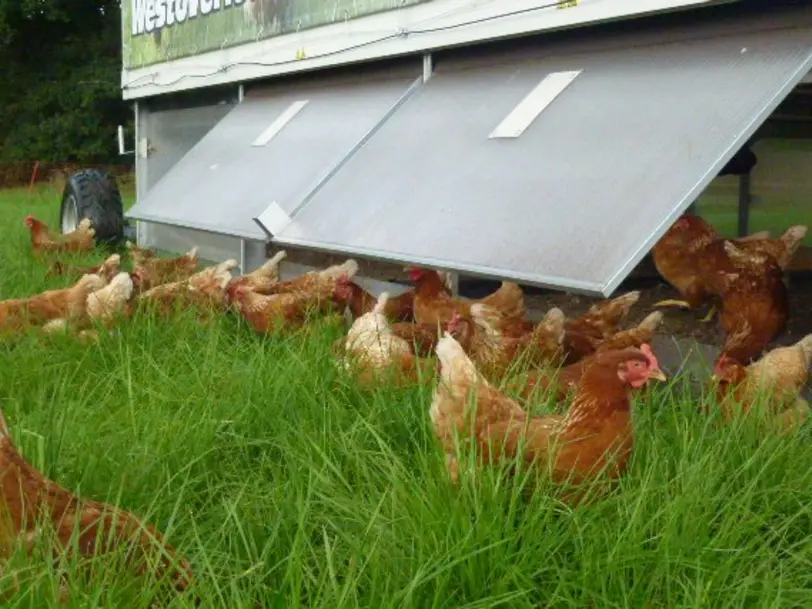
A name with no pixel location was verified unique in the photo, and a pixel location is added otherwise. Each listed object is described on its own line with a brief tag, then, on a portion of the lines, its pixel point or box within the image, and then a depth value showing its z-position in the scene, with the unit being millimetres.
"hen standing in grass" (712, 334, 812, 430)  2727
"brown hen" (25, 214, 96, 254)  7164
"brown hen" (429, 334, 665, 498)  2348
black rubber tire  8352
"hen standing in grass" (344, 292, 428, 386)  3203
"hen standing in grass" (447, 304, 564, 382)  3385
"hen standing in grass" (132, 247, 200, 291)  5566
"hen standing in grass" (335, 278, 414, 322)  4492
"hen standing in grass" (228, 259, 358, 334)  4328
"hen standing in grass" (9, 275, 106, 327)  4188
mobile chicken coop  2828
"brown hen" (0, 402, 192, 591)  1985
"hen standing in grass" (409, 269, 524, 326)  4121
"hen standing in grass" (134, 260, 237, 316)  4488
